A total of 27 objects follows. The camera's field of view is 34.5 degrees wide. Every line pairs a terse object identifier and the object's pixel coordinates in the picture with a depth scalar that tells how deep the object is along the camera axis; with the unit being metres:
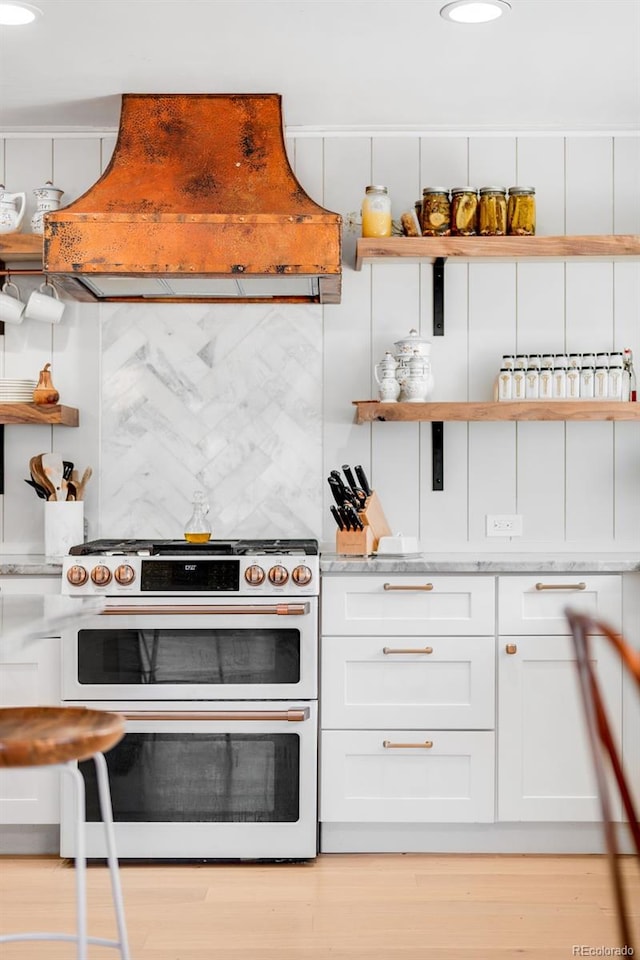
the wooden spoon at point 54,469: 3.65
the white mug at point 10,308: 3.74
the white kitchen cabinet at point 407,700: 3.23
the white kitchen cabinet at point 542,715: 3.22
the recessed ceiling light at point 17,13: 2.81
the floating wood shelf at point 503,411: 3.55
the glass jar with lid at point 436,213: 3.63
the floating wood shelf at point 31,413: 3.59
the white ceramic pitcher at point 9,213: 3.71
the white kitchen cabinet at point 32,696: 3.22
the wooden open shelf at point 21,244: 3.60
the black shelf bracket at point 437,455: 3.80
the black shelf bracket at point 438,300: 3.81
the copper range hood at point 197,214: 3.13
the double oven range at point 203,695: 3.16
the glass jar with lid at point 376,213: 3.62
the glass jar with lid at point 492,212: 3.62
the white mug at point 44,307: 3.72
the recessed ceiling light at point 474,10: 2.78
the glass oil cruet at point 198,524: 3.57
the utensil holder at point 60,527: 3.60
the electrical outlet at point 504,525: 3.82
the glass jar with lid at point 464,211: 3.63
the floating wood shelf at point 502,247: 3.55
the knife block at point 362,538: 3.49
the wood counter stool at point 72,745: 1.67
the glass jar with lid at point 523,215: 3.64
